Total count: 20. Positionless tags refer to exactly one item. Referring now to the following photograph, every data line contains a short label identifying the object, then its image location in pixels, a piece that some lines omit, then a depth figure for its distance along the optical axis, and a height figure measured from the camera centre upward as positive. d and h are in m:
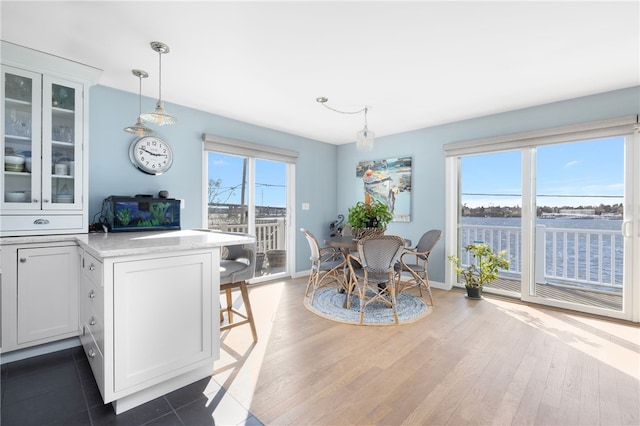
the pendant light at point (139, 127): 2.31 +0.68
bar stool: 2.25 -0.48
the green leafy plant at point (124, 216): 2.64 -0.05
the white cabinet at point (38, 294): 2.05 -0.63
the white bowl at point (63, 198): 2.38 +0.10
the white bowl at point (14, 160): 2.18 +0.39
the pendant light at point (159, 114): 2.14 +0.73
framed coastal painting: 4.57 +0.49
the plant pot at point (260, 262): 4.41 -0.79
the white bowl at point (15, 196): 2.17 +0.11
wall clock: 3.10 +0.63
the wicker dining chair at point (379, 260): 2.85 -0.49
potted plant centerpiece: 3.39 -0.08
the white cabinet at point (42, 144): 2.17 +0.54
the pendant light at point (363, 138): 3.29 +0.86
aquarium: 2.63 -0.02
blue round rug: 2.94 -1.09
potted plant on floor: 3.59 -0.72
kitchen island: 1.52 -0.58
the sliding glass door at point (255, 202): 3.91 +0.13
